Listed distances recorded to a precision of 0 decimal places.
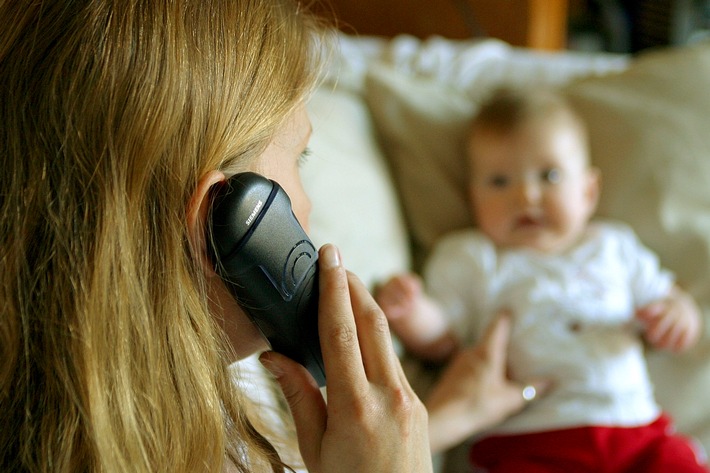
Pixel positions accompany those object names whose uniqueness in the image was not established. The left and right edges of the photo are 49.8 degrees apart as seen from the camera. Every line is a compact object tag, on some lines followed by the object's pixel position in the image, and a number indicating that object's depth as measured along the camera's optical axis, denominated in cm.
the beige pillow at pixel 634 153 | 136
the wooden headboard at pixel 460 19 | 228
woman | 63
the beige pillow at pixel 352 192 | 123
